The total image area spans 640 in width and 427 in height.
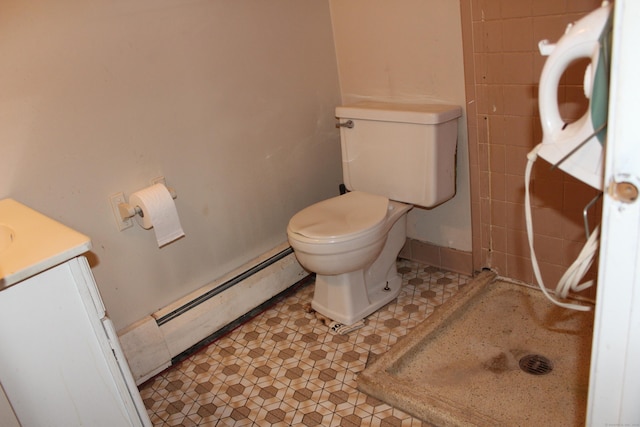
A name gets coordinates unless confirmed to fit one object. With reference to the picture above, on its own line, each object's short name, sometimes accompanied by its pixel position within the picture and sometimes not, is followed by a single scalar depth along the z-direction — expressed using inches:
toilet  79.6
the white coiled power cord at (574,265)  29.8
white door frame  23.8
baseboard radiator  77.8
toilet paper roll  72.4
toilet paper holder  72.9
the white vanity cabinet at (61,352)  44.1
